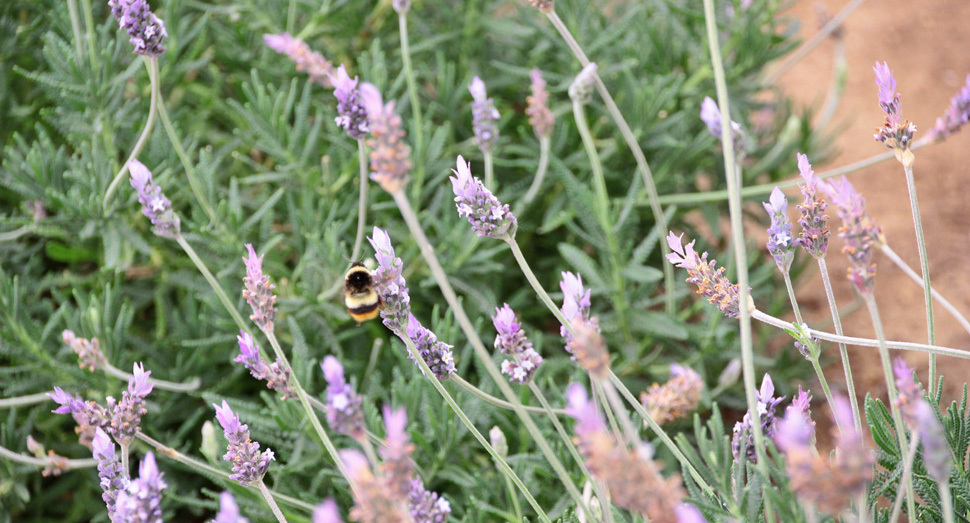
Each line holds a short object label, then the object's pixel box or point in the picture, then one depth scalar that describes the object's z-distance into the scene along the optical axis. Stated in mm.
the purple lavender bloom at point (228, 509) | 1269
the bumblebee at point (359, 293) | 1404
